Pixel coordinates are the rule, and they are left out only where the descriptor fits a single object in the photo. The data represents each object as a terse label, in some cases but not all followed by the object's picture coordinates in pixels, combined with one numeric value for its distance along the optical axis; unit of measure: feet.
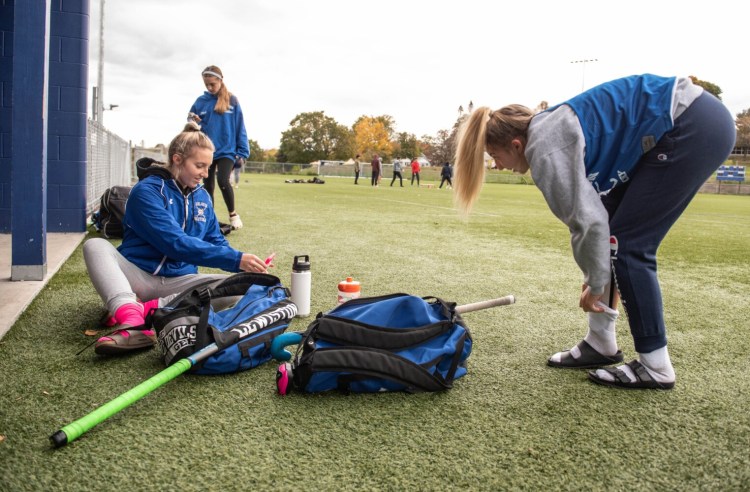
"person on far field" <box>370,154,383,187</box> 102.02
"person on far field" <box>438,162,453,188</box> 103.24
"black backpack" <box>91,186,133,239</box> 21.56
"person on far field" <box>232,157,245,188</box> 76.85
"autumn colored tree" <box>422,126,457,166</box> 363.56
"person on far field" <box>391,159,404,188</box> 107.73
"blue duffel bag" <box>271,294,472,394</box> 8.03
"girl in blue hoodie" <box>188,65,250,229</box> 24.38
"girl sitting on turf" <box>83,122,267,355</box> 10.87
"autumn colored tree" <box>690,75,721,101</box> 253.94
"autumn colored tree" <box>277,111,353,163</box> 295.89
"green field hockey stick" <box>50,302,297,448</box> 6.31
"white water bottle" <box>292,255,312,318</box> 11.95
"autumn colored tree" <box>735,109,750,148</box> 279.28
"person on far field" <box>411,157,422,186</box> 115.55
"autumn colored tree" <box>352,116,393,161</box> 311.88
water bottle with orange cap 12.27
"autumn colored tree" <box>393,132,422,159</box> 338.54
